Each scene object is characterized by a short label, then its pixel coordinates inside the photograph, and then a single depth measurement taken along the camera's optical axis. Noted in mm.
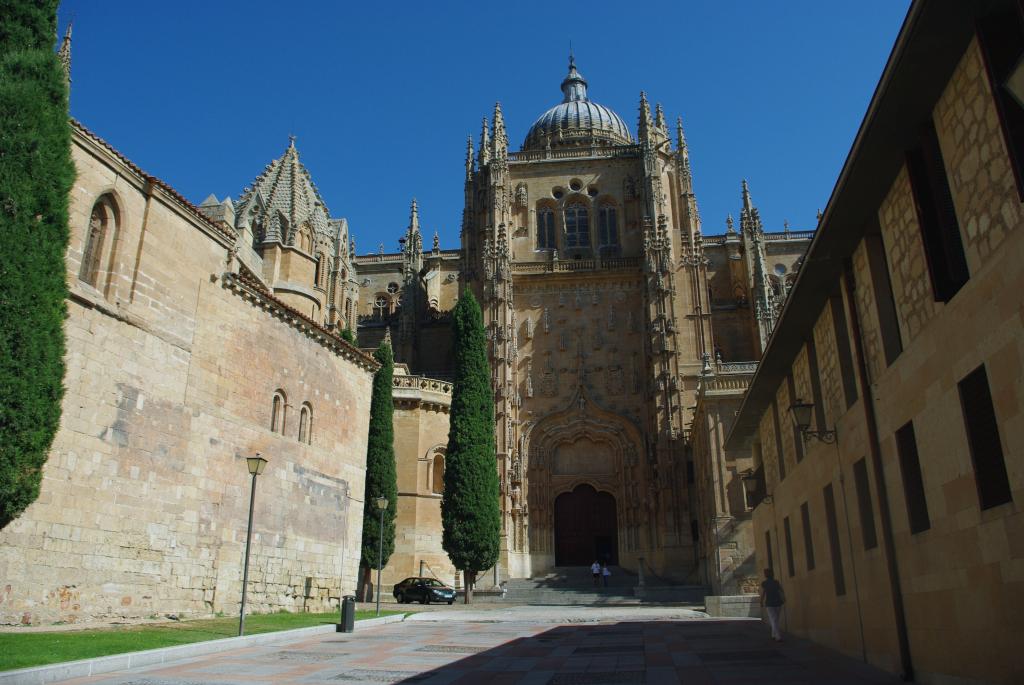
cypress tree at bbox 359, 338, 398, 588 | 30438
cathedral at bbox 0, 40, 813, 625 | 14727
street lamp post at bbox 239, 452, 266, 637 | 14360
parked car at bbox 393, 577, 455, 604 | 30000
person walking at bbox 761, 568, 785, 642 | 13547
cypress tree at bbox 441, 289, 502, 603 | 30609
